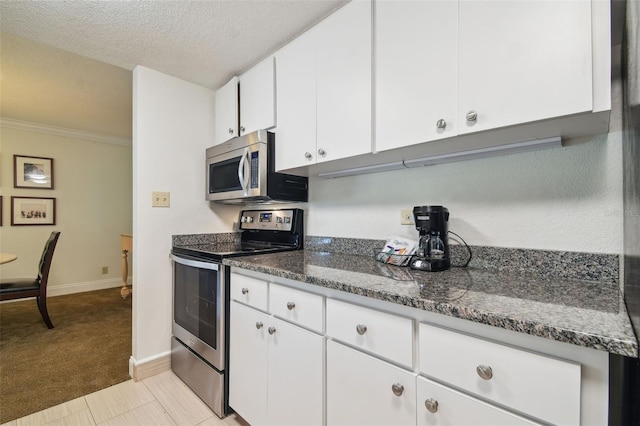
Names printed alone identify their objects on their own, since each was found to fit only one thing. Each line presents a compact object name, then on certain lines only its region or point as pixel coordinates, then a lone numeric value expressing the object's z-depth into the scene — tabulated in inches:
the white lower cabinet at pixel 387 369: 24.7
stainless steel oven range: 62.1
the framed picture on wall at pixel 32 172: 140.9
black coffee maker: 47.6
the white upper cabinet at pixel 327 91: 51.9
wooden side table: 143.3
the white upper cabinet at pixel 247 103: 70.7
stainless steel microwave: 70.5
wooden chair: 103.5
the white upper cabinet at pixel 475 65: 33.0
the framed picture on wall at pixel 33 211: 140.6
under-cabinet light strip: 43.6
